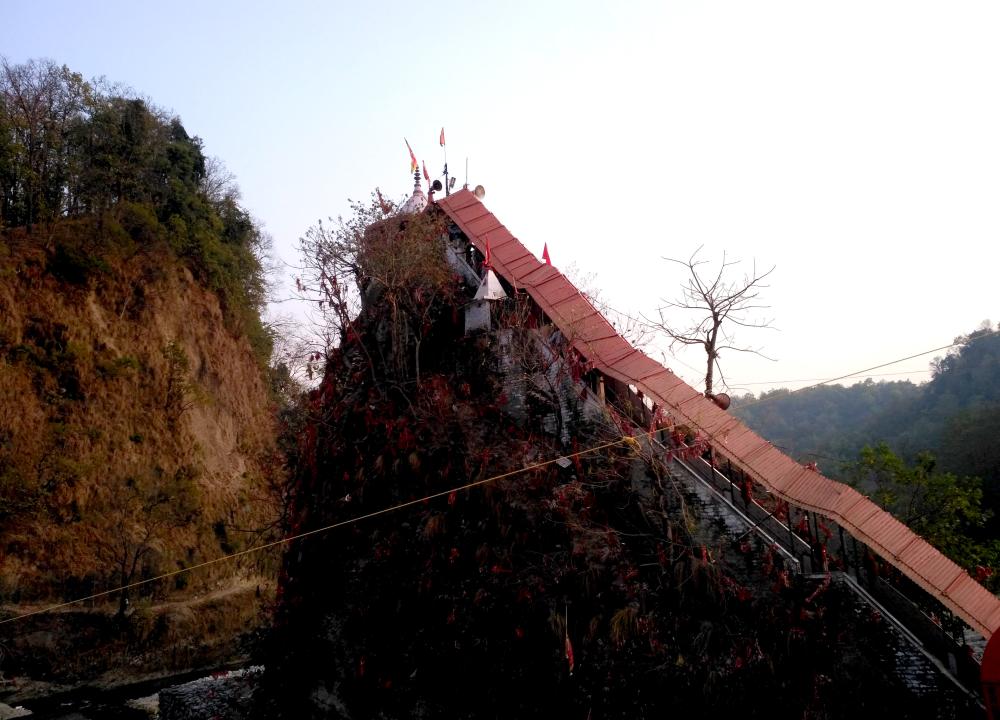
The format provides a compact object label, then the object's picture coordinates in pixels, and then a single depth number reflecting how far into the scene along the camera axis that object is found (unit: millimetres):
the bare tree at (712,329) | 11188
